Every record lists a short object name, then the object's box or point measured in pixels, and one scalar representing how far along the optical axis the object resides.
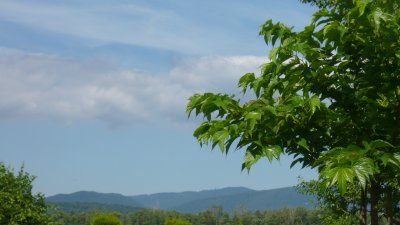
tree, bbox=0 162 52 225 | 33.94
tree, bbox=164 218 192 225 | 48.03
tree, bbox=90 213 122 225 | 45.50
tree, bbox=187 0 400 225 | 5.53
